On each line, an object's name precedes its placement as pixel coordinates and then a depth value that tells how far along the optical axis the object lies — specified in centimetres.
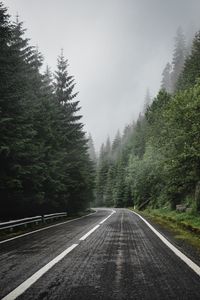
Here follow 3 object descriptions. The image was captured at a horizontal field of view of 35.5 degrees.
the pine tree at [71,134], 3177
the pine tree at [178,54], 7636
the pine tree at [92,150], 15430
